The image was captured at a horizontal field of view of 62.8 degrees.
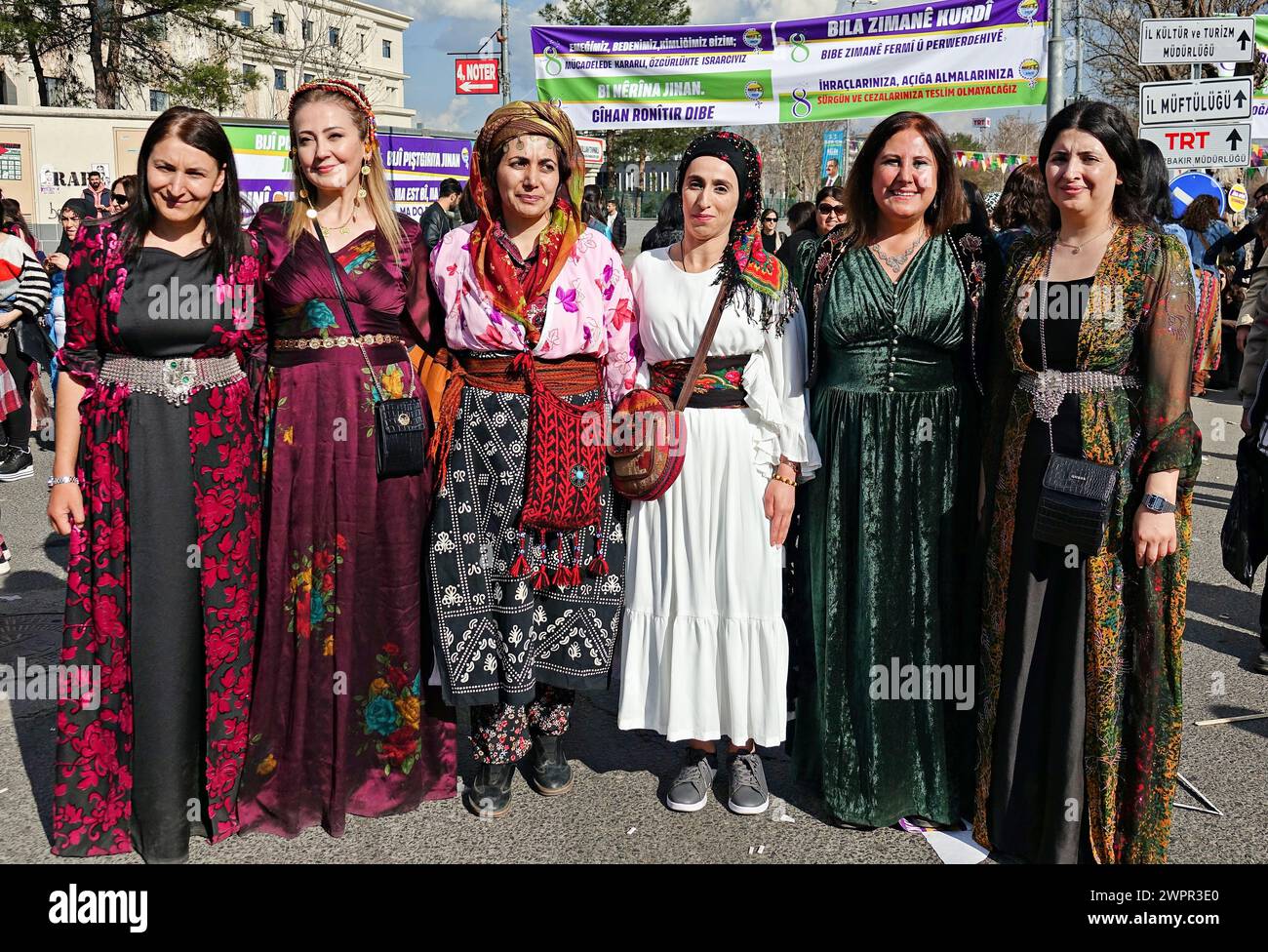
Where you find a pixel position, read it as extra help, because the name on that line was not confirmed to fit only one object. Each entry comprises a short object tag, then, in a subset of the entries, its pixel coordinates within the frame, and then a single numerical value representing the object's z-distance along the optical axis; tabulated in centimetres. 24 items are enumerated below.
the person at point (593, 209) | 918
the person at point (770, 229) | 1108
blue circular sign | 1065
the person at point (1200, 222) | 988
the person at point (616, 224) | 1720
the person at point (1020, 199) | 441
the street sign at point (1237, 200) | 1504
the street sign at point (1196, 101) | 801
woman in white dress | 321
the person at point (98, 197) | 1224
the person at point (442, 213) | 1072
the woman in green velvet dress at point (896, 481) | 313
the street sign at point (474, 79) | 2395
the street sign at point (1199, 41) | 806
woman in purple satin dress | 317
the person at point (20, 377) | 845
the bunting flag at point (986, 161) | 3044
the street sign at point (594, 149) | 1362
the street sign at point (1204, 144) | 821
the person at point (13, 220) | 848
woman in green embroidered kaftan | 283
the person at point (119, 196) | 995
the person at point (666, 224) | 541
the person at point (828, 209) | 716
